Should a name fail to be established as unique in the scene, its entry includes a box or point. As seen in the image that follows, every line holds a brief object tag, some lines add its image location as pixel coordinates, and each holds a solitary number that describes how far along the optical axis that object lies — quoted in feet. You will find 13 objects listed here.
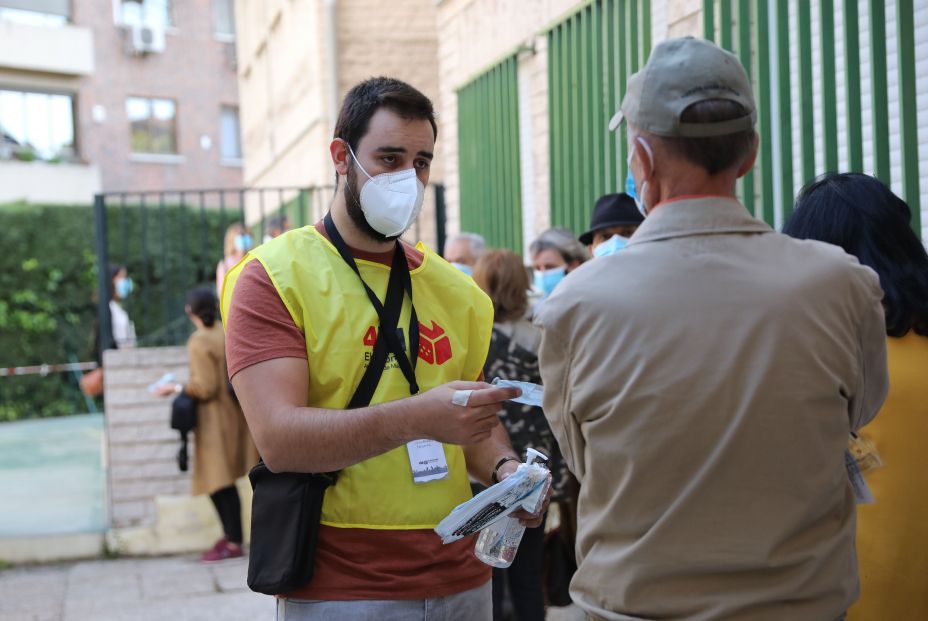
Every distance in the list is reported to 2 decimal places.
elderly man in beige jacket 5.57
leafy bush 65.77
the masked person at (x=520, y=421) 16.31
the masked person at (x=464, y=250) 23.11
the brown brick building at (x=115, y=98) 86.28
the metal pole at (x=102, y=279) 31.30
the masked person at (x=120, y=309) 40.32
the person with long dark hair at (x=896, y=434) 8.12
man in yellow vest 7.23
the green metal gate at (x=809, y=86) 14.43
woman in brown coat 26.66
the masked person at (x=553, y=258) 19.99
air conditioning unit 94.99
